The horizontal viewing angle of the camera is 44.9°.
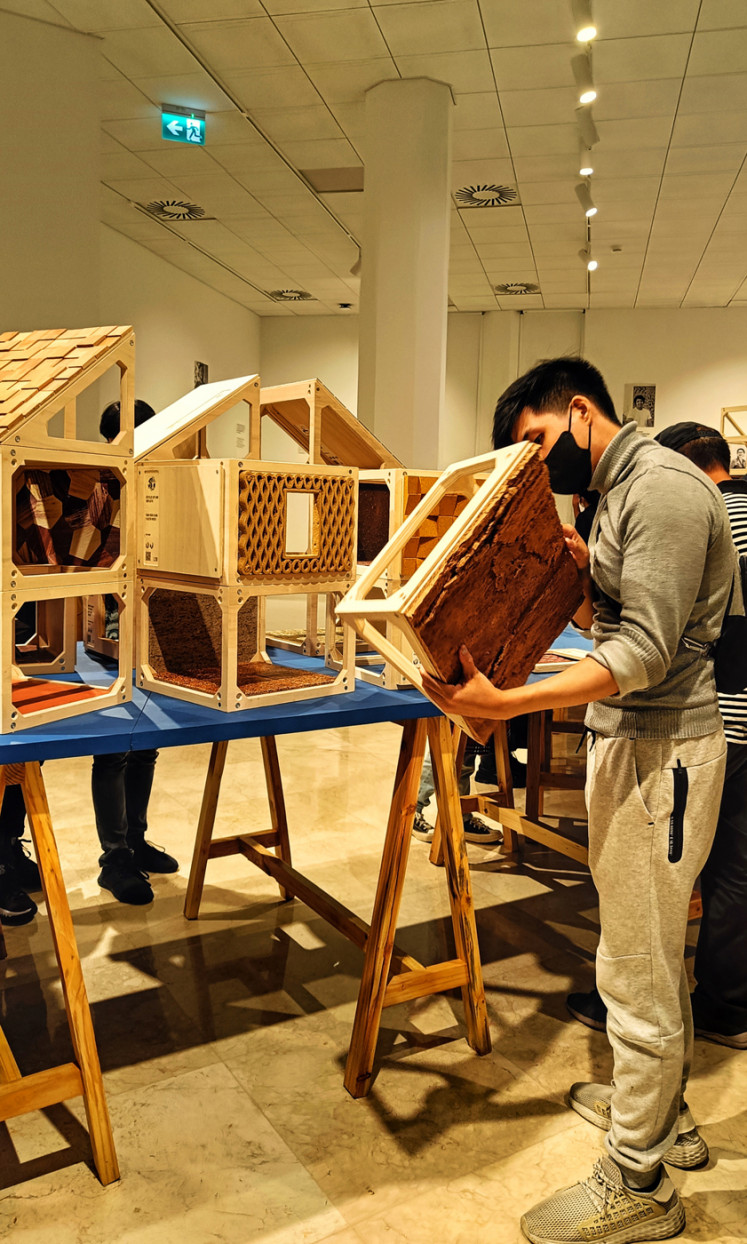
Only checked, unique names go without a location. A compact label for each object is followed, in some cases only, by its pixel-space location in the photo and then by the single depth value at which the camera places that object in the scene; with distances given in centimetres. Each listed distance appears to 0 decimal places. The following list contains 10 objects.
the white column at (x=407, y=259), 559
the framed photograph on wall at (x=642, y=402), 1170
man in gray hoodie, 156
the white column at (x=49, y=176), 476
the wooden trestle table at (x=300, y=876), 183
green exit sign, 614
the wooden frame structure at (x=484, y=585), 139
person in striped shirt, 243
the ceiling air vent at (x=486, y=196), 739
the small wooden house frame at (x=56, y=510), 184
